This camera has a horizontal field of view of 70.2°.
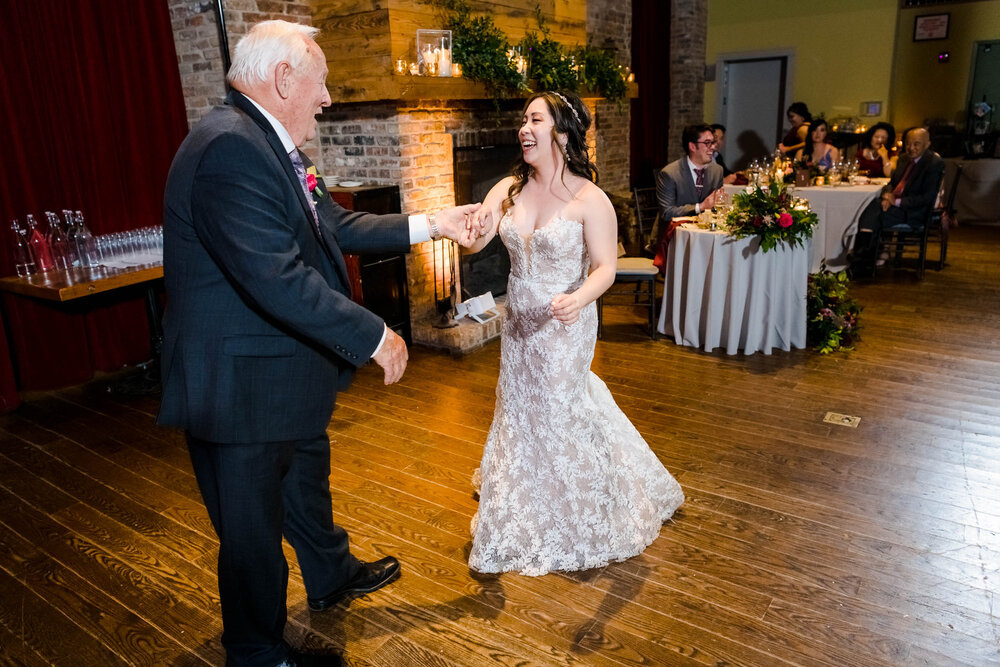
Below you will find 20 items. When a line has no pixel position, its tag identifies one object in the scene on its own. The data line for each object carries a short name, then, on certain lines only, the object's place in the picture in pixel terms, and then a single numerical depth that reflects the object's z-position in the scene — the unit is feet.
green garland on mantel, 17.30
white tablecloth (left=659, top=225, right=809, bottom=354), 15.79
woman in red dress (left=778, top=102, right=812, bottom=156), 28.16
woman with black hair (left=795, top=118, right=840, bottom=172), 24.85
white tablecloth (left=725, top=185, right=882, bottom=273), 21.86
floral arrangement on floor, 16.24
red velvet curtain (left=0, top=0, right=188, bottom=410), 14.06
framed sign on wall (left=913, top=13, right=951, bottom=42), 30.78
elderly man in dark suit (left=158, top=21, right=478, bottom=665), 5.62
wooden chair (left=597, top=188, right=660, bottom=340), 17.44
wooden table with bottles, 12.60
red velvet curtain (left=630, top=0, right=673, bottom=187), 28.76
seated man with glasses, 18.45
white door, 35.45
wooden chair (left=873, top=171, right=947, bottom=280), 22.25
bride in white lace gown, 8.58
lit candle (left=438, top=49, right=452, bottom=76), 16.66
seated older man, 22.16
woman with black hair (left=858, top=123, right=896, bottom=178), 25.54
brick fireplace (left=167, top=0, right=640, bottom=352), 15.75
